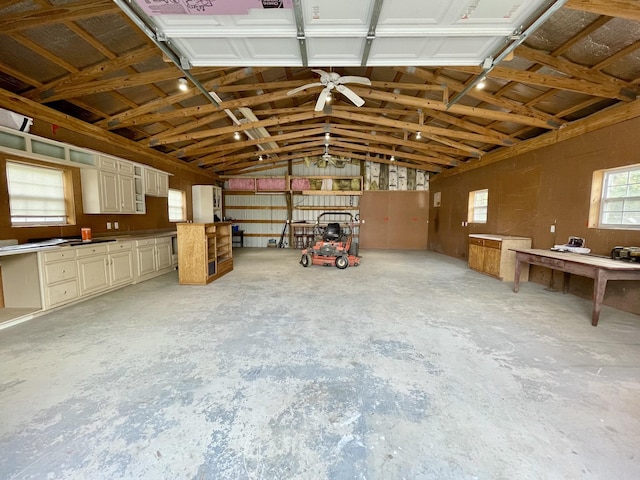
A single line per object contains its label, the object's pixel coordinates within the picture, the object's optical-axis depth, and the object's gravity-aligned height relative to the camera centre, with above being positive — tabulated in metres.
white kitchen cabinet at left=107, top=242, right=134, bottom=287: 4.60 -0.88
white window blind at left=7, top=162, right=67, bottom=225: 3.66 +0.33
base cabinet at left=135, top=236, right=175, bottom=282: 5.30 -0.92
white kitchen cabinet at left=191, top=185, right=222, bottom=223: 8.45 +0.49
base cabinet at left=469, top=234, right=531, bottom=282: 5.39 -0.80
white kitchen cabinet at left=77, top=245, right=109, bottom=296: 4.05 -0.89
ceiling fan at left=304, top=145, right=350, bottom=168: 10.35 +2.32
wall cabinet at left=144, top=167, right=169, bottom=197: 5.88 +0.83
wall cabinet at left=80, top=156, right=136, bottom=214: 4.61 +0.55
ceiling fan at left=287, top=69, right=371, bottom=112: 3.96 +2.18
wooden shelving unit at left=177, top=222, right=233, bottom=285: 5.07 -0.74
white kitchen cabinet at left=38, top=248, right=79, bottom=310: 3.51 -0.89
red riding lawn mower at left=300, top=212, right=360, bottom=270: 6.79 -0.95
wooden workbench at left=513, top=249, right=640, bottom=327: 3.08 -0.61
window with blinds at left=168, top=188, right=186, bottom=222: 7.61 +0.33
